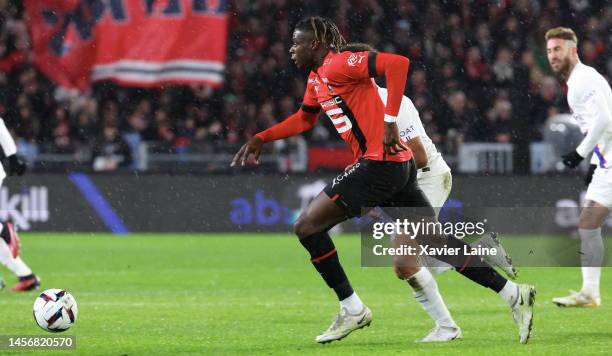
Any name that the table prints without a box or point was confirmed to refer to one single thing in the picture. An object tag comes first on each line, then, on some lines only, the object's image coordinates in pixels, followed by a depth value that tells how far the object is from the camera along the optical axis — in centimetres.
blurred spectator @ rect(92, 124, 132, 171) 3997
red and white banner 4491
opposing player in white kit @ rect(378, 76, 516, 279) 1706
